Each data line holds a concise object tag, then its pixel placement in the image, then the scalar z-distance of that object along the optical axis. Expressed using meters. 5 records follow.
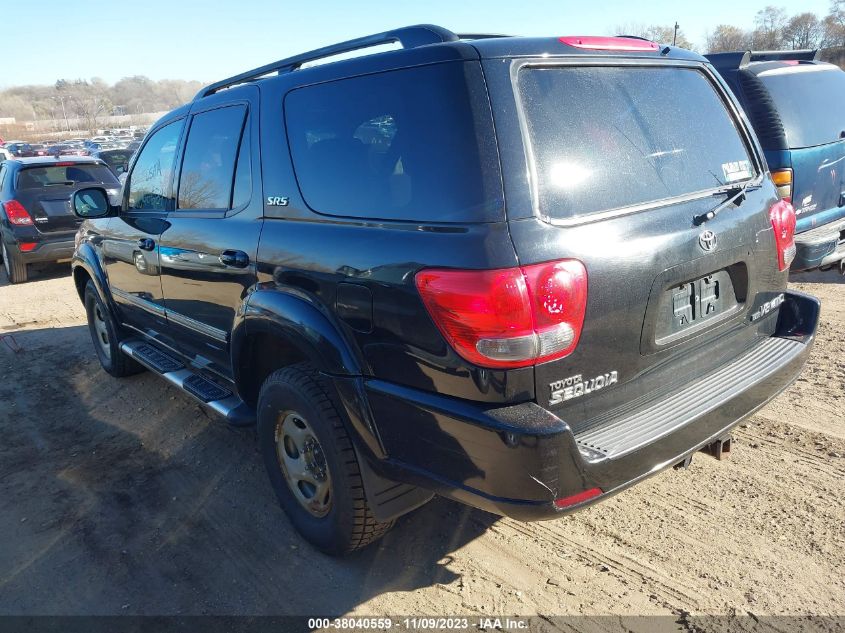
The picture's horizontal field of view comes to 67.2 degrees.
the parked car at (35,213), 9.12
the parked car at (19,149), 31.93
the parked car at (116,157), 18.65
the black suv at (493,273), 2.01
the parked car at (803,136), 5.18
